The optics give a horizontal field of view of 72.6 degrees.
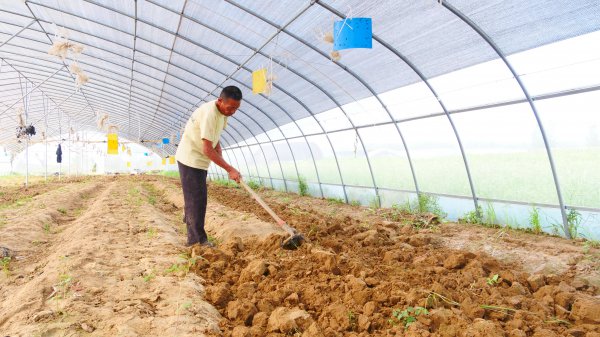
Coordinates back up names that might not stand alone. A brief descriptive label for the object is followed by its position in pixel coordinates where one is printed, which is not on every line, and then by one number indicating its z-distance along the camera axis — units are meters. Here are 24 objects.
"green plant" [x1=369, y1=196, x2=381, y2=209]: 10.82
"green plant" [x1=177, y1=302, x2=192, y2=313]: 2.78
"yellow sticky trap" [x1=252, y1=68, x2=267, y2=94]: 7.16
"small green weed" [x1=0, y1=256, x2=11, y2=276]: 4.16
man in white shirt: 4.53
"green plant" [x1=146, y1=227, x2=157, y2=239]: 5.35
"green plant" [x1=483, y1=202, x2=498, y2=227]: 7.62
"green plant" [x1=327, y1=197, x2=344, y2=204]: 12.48
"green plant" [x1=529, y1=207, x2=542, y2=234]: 6.81
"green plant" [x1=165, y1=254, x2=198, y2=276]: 3.73
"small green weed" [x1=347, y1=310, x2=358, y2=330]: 2.62
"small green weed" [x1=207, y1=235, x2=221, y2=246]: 5.57
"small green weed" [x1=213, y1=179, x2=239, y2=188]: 20.32
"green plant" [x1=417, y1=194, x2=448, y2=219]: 8.93
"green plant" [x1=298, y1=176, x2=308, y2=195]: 15.32
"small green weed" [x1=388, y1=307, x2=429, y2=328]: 2.60
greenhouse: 2.89
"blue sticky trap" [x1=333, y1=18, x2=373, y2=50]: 4.83
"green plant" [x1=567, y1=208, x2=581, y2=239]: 6.25
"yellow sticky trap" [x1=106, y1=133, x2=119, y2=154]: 16.78
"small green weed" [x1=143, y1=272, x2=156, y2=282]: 3.46
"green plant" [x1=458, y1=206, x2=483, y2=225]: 7.90
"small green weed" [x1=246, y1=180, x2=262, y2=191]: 19.67
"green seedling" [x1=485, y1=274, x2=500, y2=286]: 3.63
